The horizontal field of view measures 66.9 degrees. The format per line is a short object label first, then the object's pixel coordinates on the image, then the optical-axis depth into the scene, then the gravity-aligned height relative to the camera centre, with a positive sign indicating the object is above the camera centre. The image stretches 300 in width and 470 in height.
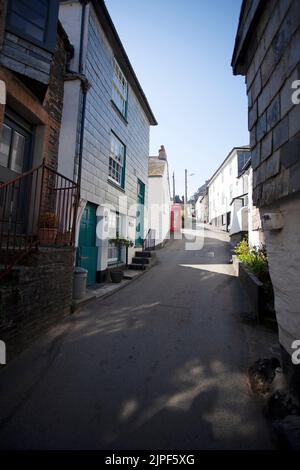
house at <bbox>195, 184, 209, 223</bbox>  39.97 +8.46
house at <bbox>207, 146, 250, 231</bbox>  22.50 +8.11
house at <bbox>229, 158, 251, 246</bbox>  14.77 +3.64
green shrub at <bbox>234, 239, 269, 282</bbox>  6.18 -0.22
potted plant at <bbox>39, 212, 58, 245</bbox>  4.54 +0.42
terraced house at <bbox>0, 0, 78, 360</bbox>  3.60 +1.71
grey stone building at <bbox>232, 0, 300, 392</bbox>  2.34 +1.27
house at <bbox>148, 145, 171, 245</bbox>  17.54 +4.13
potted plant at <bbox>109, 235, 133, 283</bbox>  8.20 -0.47
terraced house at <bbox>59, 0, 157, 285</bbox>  6.24 +3.96
